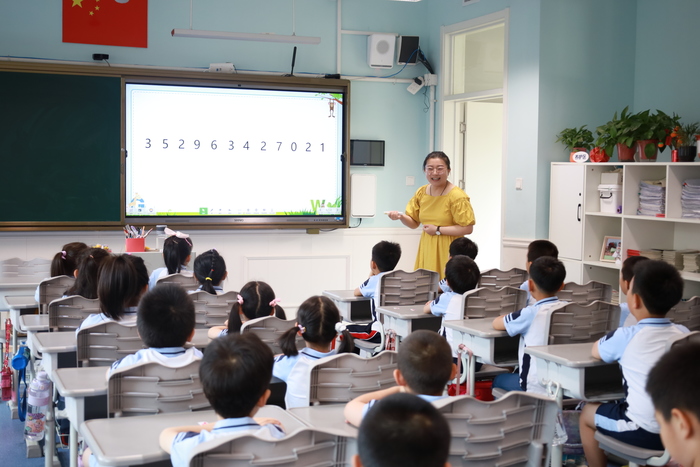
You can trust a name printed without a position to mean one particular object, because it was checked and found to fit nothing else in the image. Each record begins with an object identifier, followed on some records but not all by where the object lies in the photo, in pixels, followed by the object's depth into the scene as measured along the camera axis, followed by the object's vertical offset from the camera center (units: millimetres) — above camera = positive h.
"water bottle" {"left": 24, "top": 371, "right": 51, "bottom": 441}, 3197 -902
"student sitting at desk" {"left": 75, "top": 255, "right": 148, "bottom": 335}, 3215 -453
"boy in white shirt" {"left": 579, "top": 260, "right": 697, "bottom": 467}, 2715 -613
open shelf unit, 5902 -230
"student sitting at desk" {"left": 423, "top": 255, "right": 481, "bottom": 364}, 4109 -526
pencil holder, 5738 -435
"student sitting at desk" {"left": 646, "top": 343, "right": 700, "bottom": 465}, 1319 -387
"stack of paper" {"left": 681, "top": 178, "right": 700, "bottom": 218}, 5348 -10
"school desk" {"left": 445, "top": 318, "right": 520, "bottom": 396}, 3544 -758
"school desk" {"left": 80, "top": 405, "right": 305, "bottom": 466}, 1874 -692
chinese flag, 6695 +1584
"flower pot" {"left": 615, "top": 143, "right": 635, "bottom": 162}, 5949 +359
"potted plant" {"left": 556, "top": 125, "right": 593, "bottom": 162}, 6414 +505
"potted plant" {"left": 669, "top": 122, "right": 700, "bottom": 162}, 5430 +437
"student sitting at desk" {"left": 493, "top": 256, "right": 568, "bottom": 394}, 3377 -611
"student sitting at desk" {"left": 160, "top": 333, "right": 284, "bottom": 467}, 1856 -518
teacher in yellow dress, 5785 -178
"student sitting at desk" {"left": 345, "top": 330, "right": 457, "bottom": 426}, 2080 -506
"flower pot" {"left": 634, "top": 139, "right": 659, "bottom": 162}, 5816 +383
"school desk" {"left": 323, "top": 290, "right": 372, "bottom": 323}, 4878 -781
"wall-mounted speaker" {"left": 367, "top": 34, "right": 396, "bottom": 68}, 7750 +1552
